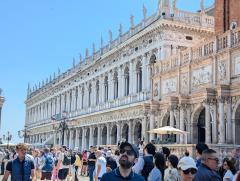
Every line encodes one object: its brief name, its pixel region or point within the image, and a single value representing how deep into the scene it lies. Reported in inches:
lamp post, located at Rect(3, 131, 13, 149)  1590.5
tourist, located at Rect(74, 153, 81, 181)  649.7
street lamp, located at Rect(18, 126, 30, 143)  2061.9
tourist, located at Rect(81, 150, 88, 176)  730.0
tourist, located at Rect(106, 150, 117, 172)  361.0
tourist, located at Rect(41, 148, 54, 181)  470.0
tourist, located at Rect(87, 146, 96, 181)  433.4
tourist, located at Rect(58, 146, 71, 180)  461.0
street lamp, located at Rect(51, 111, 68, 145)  1492.1
